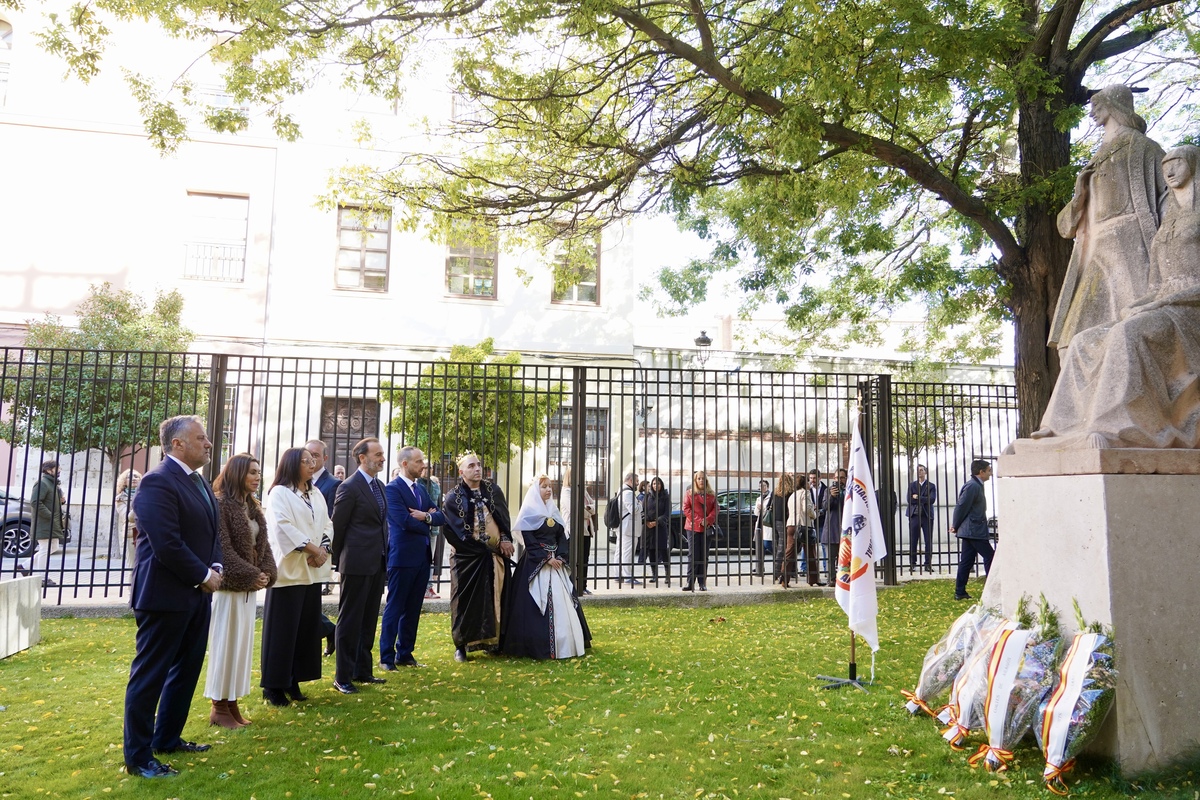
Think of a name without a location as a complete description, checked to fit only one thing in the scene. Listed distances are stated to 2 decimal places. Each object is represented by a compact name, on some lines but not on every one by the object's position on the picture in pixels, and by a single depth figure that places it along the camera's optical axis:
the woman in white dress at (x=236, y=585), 5.66
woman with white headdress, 8.24
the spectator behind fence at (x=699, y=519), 12.70
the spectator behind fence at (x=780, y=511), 13.59
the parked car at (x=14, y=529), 13.50
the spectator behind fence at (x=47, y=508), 10.70
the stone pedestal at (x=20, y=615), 7.93
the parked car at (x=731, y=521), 16.20
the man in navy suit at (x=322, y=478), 8.99
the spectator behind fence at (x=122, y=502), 10.29
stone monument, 4.51
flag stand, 6.77
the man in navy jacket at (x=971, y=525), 11.70
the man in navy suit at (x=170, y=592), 4.89
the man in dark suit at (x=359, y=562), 6.93
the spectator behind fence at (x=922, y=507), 14.28
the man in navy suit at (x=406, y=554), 7.82
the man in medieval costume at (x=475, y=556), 8.19
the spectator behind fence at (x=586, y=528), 11.83
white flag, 6.72
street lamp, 18.88
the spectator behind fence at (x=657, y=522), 12.55
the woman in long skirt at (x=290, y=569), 6.21
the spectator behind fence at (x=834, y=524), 13.25
